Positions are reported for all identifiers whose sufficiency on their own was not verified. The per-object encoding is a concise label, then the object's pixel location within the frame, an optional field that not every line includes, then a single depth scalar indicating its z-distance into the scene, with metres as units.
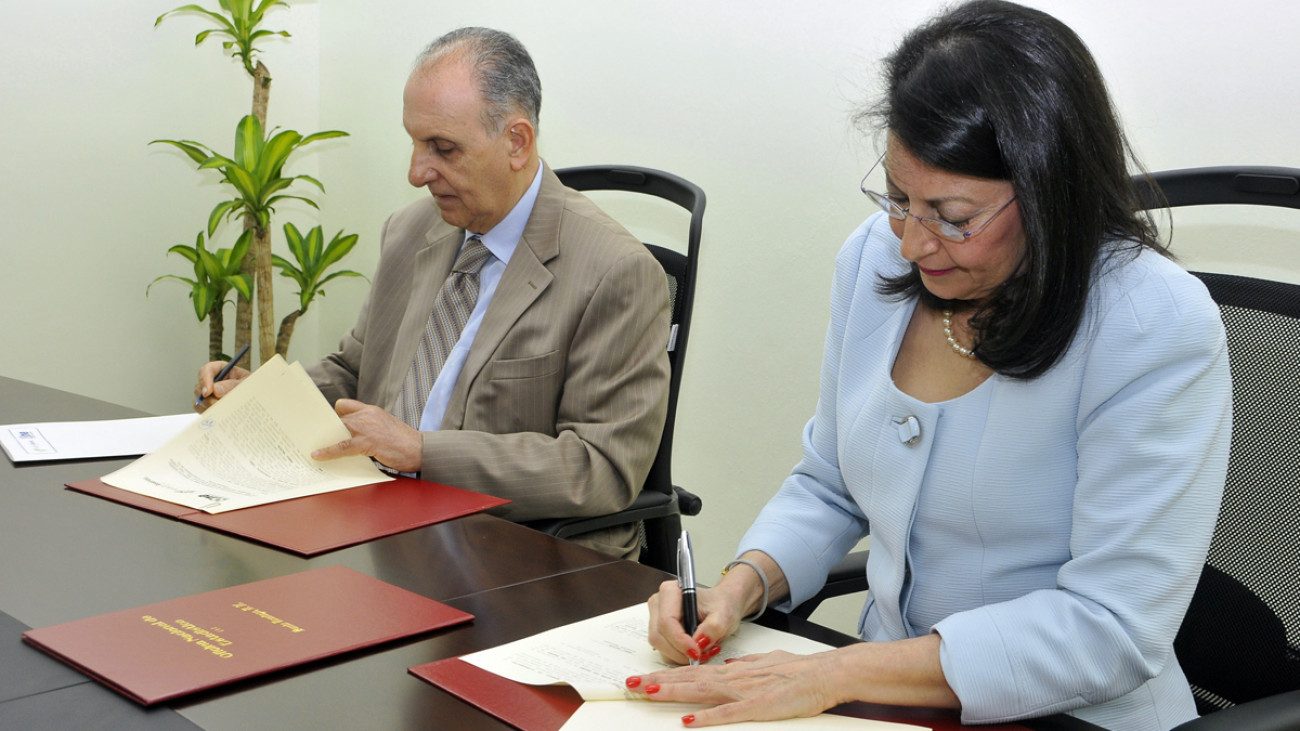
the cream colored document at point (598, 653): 0.92
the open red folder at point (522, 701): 0.86
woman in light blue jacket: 0.92
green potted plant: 3.29
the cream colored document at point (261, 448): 1.49
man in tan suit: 1.61
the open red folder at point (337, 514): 1.28
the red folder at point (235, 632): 0.90
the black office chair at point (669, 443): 1.77
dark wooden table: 0.85
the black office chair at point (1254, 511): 1.10
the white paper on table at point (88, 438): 1.63
